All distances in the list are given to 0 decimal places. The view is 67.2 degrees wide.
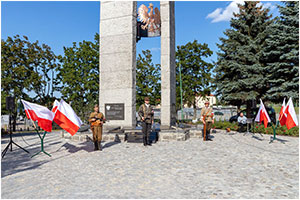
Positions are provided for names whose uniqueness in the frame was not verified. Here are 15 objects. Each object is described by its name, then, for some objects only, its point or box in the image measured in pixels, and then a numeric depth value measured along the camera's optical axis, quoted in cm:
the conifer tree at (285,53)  1845
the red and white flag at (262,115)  1109
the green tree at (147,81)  2908
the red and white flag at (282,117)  989
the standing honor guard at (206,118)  1125
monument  1228
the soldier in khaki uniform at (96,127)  883
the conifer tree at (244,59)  2089
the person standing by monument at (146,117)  975
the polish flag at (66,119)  805
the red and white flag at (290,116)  970
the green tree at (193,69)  2908
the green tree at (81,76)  2761
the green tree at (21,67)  2283
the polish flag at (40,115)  766
